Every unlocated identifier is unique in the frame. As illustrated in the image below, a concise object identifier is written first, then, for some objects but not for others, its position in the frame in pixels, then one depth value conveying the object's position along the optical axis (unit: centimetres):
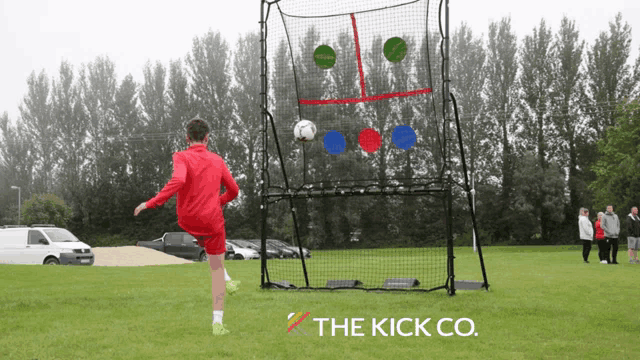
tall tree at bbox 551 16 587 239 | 3956
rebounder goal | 892
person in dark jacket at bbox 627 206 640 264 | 1614
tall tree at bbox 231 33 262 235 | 4188
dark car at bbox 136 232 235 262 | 2792
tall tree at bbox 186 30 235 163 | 4272
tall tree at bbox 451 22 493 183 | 3712
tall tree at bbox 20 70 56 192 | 4516
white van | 2008
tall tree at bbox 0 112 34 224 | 4616
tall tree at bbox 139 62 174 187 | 4412
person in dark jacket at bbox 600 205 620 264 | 1597
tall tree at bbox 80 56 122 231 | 4319
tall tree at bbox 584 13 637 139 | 3878
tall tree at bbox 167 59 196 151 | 4384
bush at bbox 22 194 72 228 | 3475
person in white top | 1684
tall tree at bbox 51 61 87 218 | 4409
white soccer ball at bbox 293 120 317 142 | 897
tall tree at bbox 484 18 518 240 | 4019
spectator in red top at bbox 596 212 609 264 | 1670
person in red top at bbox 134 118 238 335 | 486
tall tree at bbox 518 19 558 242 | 4012
